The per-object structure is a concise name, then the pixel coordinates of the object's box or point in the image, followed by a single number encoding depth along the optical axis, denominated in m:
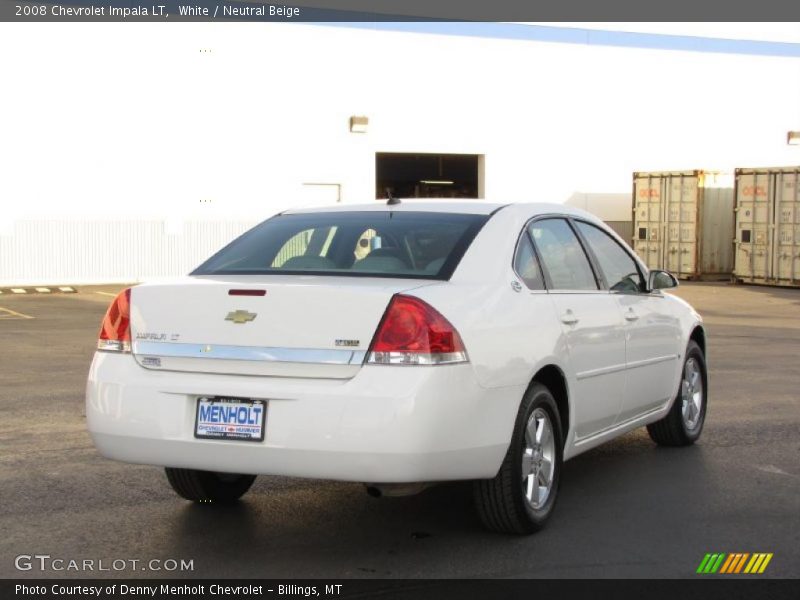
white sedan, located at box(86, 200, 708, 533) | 5.24
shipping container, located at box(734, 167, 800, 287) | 28.67
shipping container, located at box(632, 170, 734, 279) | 31.36
